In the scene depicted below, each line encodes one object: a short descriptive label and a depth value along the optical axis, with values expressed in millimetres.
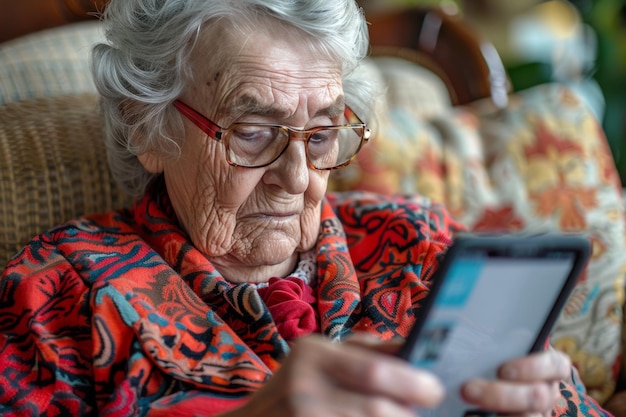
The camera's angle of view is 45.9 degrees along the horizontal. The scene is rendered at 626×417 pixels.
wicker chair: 1479
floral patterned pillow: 1744
